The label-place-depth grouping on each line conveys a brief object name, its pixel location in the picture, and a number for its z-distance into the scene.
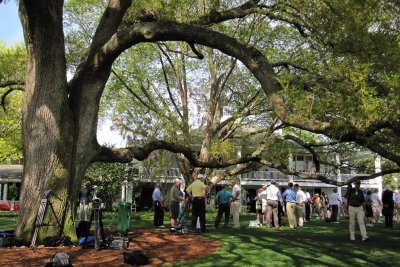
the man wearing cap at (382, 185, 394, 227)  18.62
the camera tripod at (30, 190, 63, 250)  9.52
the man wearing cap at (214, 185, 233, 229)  15.84
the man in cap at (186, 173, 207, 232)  14.27
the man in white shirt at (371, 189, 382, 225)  20.48
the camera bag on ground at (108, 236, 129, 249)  9.73
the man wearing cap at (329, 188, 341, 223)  21.35
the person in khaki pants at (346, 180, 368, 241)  12.47
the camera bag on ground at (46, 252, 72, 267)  6.53
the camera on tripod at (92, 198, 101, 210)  9.69
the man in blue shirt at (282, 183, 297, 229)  16.91
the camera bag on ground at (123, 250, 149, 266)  8.19
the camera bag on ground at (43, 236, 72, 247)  9.73
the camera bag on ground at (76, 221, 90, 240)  11.26
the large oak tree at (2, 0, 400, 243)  8.38
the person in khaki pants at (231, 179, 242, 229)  15.94
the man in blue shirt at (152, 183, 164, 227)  16.62
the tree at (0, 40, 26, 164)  18.55
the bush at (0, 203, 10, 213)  36.53
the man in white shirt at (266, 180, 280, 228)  16.50
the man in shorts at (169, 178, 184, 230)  15.17
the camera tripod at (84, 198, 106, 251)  9.45
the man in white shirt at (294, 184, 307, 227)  17.88
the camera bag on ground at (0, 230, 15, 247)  9.92
